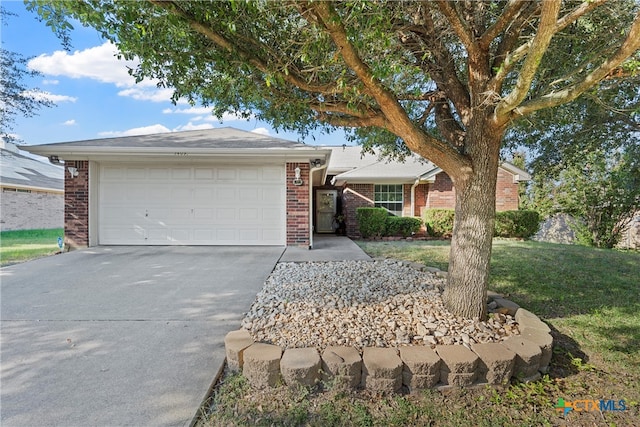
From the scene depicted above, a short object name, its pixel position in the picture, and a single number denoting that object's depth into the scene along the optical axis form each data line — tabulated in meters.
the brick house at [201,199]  8.24
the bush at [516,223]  11.45
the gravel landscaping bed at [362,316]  2.76
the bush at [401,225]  11.38
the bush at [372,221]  11.24
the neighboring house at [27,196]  14.35
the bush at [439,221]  11.48
